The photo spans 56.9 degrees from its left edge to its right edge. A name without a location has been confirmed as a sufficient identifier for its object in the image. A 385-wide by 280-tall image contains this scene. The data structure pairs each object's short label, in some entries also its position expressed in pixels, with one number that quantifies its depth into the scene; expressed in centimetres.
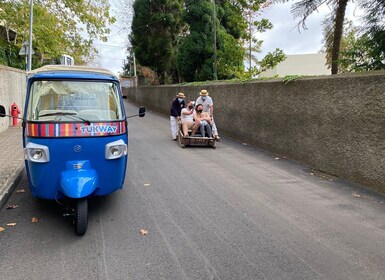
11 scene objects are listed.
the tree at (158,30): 2538
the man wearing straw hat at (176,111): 1230
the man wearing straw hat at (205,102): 1140
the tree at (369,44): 614
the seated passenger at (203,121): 1052
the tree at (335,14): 691
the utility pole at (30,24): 1720
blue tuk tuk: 447
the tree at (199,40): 2059
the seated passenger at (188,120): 1062
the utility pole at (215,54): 1773
